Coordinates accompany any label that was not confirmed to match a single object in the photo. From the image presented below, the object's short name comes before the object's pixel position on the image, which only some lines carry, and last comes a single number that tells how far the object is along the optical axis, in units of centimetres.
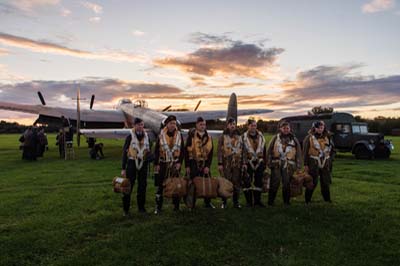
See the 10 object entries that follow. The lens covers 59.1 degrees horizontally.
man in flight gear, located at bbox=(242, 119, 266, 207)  789
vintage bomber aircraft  2572
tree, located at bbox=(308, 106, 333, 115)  8752
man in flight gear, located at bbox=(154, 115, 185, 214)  740
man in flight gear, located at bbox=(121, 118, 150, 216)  724
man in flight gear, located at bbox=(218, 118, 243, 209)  783
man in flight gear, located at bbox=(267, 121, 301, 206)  789
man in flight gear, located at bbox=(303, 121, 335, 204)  816
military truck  1945
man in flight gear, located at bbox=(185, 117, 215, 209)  760
